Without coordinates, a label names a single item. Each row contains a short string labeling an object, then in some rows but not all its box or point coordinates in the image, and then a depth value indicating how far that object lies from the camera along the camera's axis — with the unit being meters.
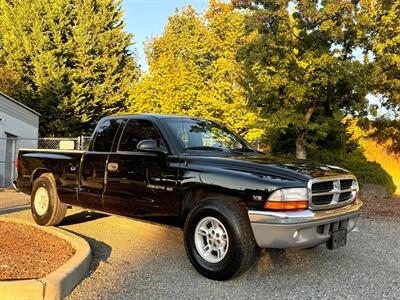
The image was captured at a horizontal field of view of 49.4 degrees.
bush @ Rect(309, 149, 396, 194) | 13.93
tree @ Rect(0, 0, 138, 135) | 28.36
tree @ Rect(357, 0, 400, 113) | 10.47
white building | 16.86
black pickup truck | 4.52
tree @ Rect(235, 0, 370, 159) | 10.51
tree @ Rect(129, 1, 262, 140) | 21.72
